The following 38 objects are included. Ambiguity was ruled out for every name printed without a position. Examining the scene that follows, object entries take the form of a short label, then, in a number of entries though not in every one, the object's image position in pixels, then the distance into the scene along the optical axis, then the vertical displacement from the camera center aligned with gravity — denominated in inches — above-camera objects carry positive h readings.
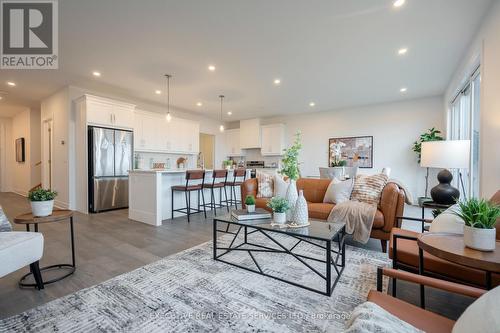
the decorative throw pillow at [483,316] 23.8 -17.1
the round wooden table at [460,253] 45.0 -19.4
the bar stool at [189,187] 162.6 -19.3
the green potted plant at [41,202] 77.1 -14.1
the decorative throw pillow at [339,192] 126.3 -17.0
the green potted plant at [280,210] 86.9 -18.6
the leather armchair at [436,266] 57.4 -28.3
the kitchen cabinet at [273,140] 299.9 +28.9
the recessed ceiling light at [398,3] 92.0 +64.9
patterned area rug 57.3 -41.3
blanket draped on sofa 106.3 -27.1
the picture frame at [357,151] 250.8 +12.2
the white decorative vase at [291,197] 91.3 -14.7
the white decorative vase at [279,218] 86.8 -21.7
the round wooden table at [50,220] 73.8 -19.7
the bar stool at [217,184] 179.9 -18.8
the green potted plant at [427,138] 203.5 +21.1
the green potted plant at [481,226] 49.4 -14.2
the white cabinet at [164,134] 229.9 +30.1
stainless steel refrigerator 185.8 -4.8
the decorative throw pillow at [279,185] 143.3 -15.3
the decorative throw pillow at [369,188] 119.2 -14.5
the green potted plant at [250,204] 100.7 -19.0
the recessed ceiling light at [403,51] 130.1 +64.3
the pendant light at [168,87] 169.8 +63.4
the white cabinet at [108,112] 184.5 +42.2
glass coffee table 73.4 -39.7
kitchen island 149.6 -23.7
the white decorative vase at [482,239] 49.2 -16.8
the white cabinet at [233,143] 334.0 +26.8
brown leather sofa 106.7 -24.9
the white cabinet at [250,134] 314.1 +38.7
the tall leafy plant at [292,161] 88.4 +0.1
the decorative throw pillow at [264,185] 150.0 -15.9
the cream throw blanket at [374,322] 29.3 -22.0
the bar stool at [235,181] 203.8 -18.8
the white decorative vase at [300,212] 86.0 -19.5
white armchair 58.9 -24.9
